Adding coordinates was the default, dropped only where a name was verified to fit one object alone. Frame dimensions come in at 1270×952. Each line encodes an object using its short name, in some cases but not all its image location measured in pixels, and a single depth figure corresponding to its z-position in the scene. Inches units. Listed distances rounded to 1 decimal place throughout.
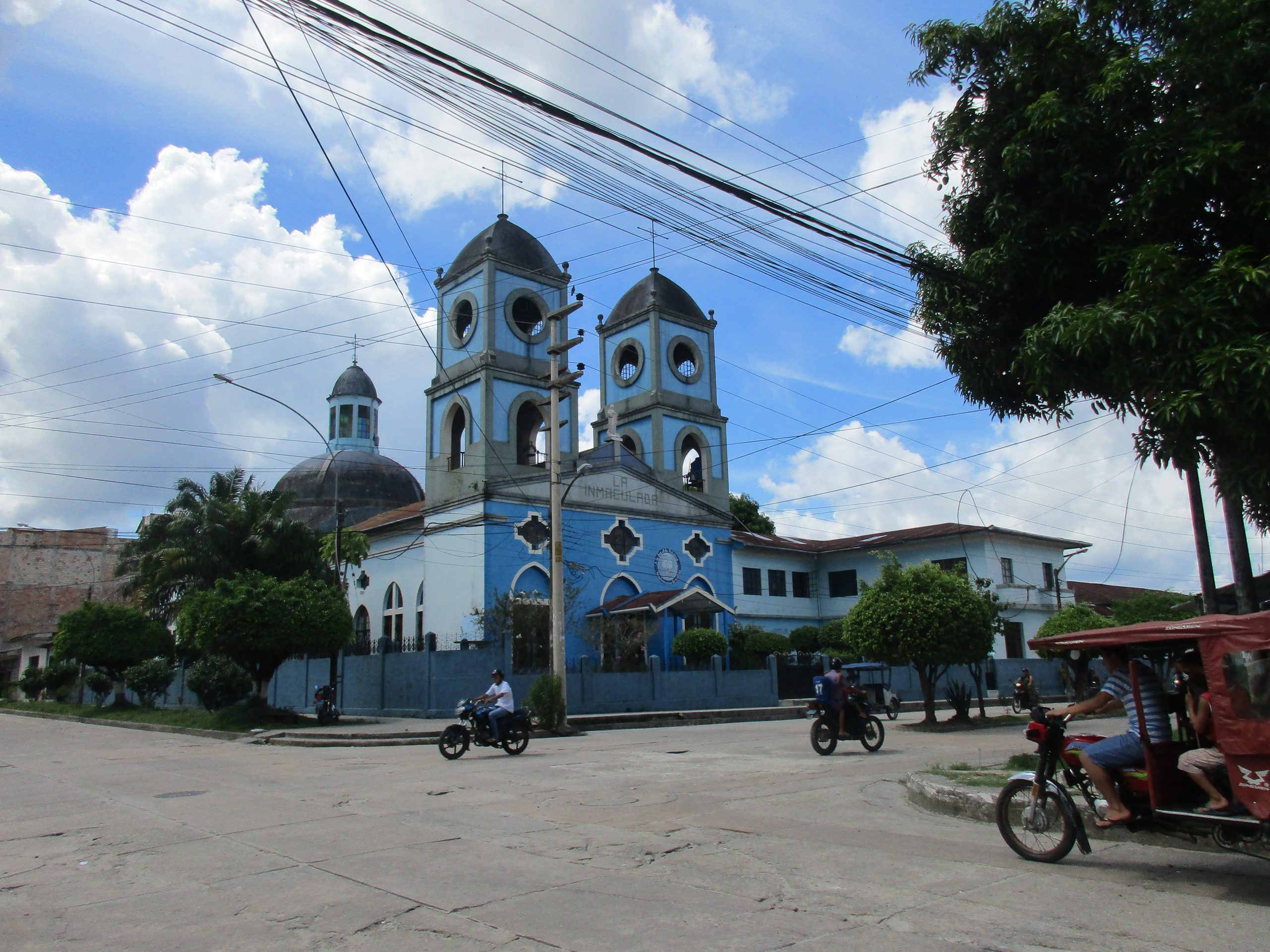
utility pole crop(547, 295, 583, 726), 796.6
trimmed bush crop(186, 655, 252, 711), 1099.9
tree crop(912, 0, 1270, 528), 311.6
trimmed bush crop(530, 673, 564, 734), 797.9
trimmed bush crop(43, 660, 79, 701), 1515.7
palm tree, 1156.5
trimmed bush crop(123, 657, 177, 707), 1234.6
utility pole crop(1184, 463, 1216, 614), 493.7
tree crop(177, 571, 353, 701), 879.7
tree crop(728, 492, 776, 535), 2146.9
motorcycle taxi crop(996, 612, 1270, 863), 216.1
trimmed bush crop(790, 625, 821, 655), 1571.1
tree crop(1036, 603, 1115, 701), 1149.1
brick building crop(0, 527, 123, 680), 2347.4
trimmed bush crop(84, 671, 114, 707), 1325.0
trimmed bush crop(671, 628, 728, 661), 1237.1
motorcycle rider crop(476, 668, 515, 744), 604.4
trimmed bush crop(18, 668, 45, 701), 1571.1
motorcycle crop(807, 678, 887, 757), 587.5
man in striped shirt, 242.8
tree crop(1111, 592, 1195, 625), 1146.7
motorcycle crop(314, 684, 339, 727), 912.3
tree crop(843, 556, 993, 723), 794.2
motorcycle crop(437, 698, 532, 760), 602.2
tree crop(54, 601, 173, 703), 1241.4
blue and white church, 1282.0
